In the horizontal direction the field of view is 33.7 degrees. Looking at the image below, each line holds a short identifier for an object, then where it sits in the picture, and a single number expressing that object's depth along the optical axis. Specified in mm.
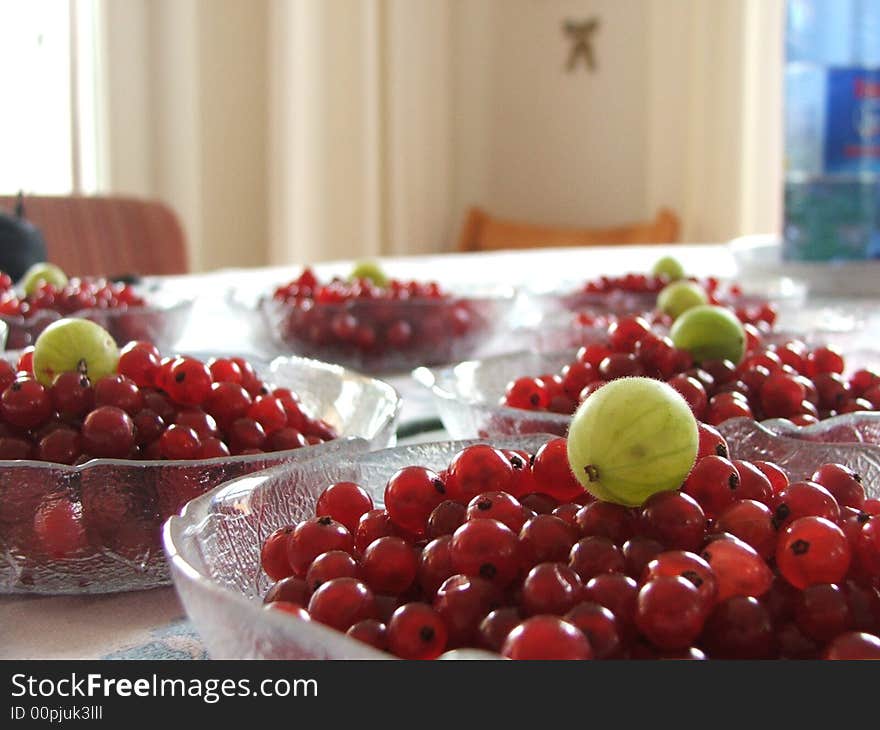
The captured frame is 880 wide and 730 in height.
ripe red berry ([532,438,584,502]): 247
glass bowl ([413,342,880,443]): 307
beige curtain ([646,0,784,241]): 1502
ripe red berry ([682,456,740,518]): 233
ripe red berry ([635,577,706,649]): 198
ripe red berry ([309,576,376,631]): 210
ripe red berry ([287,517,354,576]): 229
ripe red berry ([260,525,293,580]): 234
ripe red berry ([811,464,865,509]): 244
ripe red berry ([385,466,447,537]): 240
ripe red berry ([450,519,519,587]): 216
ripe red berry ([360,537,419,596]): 222
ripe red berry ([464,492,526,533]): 228
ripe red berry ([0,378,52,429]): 289
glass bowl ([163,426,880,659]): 191
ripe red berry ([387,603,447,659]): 203
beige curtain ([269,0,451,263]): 1378
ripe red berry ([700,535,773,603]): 209
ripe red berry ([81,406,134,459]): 281
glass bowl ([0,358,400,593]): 265
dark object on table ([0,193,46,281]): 634
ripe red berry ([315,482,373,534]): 247
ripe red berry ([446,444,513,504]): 245
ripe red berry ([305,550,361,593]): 221
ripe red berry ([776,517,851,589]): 212
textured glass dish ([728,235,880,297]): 656
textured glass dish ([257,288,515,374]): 487
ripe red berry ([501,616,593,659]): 191
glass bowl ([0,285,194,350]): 455
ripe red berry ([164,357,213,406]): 301
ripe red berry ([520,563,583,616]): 204
